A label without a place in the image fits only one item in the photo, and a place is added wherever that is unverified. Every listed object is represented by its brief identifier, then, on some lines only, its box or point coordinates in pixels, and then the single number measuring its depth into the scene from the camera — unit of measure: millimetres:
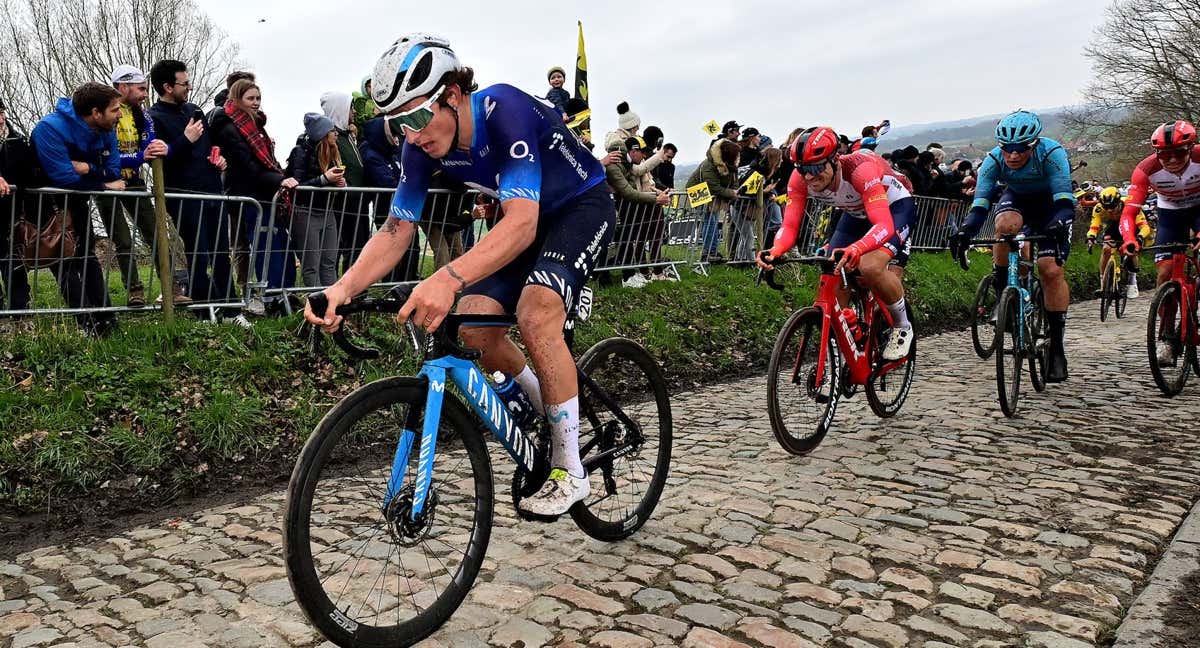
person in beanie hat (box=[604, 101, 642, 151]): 11484
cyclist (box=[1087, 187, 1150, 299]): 15489
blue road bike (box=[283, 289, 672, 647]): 2982
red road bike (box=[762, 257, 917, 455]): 5922
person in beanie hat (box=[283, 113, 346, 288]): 8234
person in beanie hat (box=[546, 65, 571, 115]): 11922
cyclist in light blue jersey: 7543
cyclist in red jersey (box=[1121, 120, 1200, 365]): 7914
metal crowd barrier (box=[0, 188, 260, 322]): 6738
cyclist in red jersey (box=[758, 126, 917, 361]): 6215
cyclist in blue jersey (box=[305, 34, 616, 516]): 3303
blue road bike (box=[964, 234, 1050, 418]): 6973
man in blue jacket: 6773
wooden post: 7172
